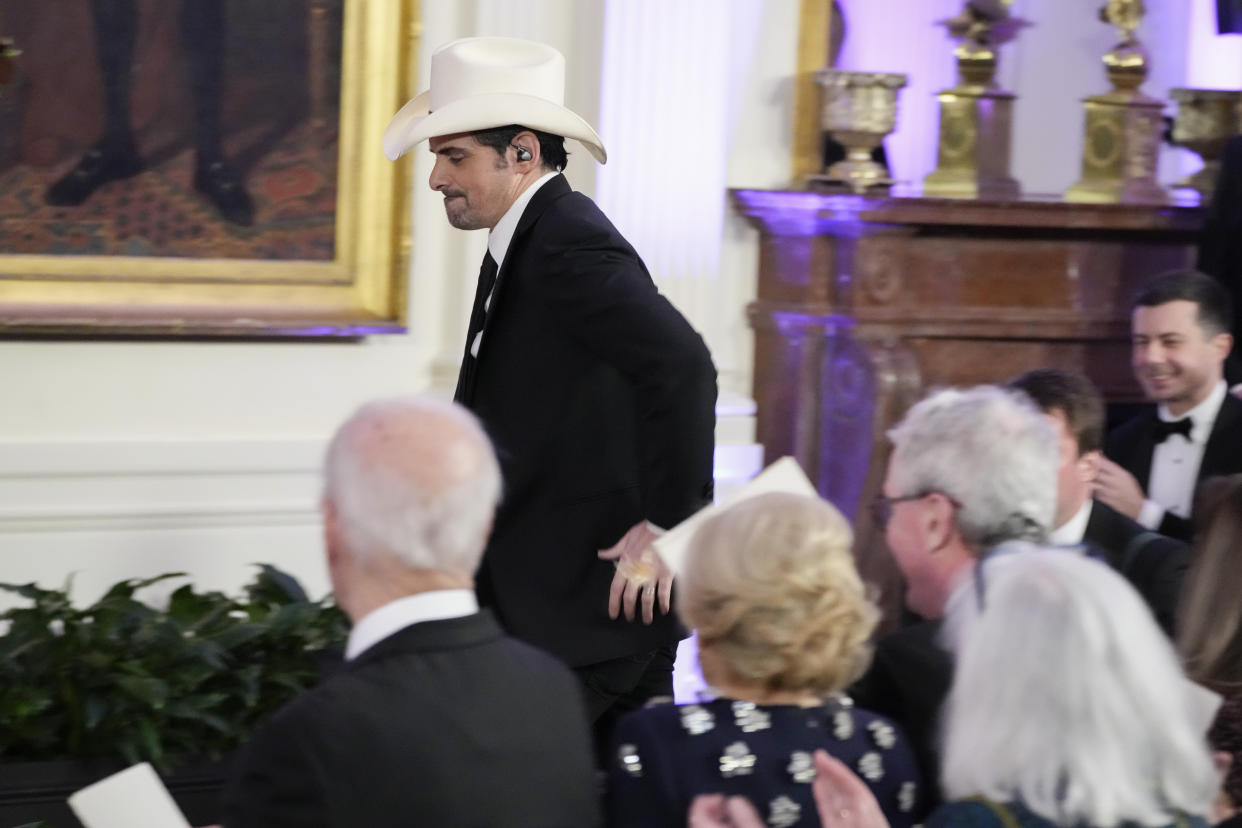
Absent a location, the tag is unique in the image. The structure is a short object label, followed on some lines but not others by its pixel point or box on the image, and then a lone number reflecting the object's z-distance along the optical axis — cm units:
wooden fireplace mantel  1111
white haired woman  381
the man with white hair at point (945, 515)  525
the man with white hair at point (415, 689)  376
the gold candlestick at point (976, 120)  1182
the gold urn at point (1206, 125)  1230
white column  1086
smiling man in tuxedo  934
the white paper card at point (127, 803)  475
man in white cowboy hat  650
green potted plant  737
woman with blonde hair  423
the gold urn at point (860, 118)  1128
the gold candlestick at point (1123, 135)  1216
